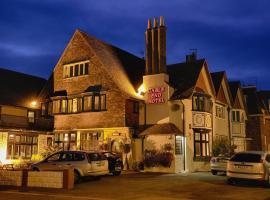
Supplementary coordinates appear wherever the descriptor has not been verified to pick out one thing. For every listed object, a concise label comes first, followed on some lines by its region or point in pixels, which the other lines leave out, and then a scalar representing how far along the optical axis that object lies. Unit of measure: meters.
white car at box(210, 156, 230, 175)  17.00
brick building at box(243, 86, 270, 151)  30.43
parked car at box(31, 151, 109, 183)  13.92
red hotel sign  21.49
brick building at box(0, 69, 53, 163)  22.05
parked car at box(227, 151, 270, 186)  12.61
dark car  16.66
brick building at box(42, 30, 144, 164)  21.02
